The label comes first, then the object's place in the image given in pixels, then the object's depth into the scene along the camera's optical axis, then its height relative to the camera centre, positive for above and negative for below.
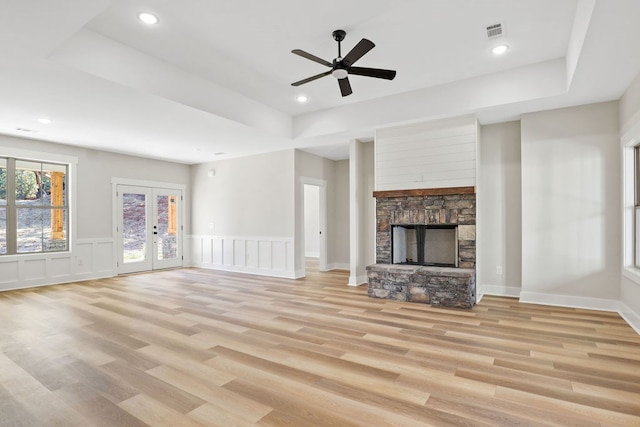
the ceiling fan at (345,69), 3.21 +1.46
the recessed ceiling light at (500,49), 3.73 +1.83
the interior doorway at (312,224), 10.86 -0.32
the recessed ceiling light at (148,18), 3.08 +1.82
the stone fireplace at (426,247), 4.58 -0.53
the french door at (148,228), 7.44 -0.30
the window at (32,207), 5.90 +0.17
